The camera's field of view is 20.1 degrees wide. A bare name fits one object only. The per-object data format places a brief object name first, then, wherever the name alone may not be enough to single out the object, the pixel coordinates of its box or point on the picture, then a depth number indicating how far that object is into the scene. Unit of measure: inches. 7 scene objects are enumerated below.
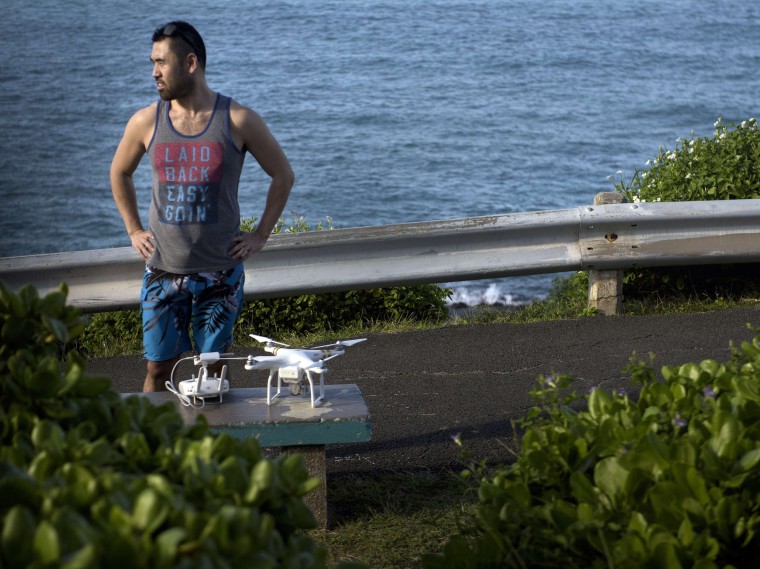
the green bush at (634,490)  178.7
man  375.1
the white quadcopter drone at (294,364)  346.1
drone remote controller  351.5
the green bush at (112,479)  123.9
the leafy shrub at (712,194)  628.2
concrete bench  338.3
